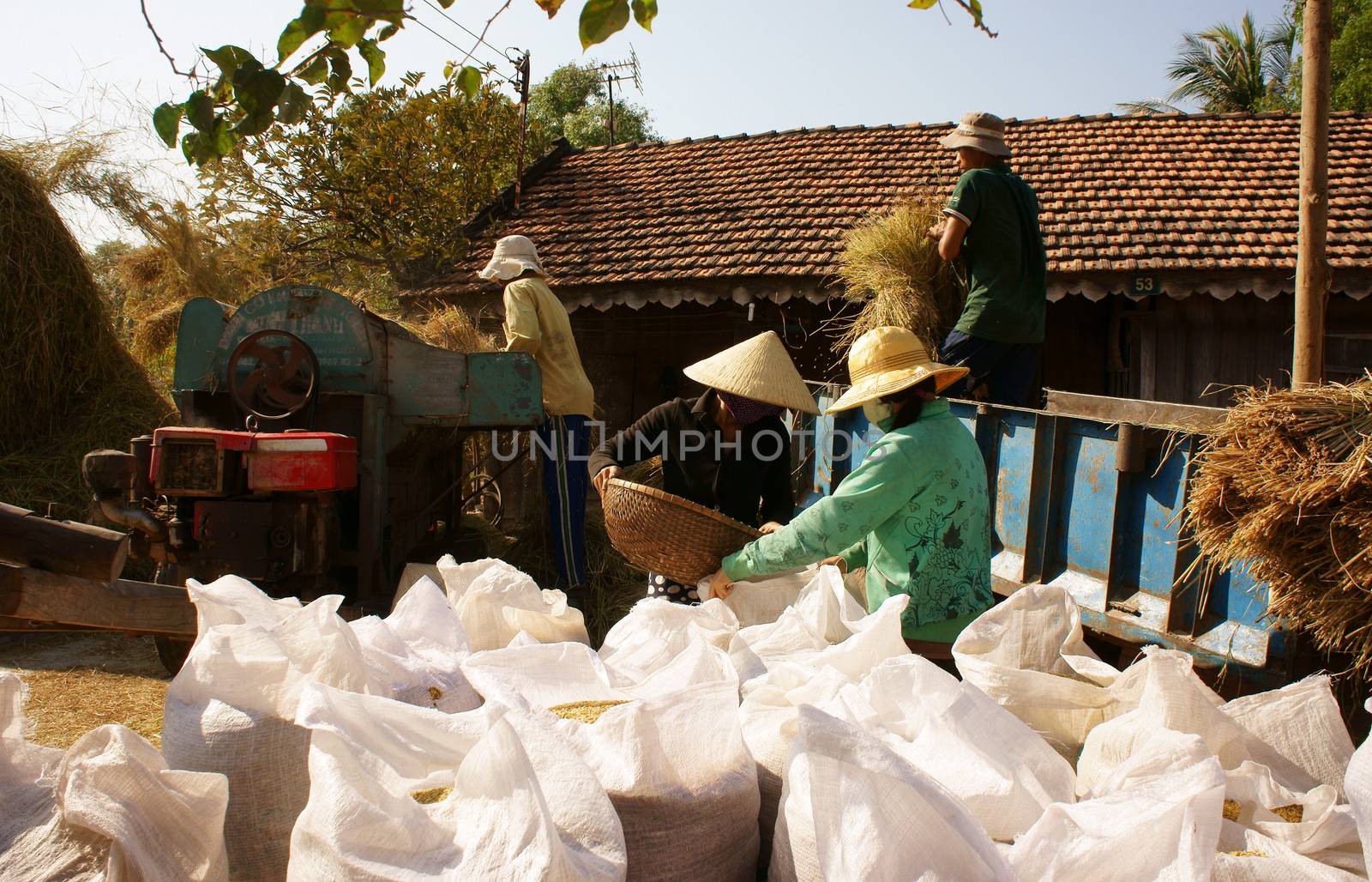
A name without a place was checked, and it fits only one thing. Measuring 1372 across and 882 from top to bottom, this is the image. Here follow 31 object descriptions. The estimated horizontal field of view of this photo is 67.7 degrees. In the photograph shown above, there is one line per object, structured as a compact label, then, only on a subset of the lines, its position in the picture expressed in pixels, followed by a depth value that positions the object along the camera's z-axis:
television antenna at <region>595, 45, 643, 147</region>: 23.73
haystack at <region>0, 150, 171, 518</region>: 6.14
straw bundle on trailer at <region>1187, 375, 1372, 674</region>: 2.41
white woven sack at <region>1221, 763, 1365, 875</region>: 1.60
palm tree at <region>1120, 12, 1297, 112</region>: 25.72
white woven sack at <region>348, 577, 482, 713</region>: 2.22
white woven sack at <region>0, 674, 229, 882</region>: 1.53
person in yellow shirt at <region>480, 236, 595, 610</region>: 5.86
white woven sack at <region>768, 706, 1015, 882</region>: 1.44
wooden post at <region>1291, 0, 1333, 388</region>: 3.07
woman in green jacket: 2.93
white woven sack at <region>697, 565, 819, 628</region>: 3.22
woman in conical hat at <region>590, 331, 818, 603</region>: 3.95
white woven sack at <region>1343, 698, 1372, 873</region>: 1.44
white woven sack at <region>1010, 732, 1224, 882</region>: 1.41
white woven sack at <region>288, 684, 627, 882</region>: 1.42
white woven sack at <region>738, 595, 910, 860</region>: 2.03
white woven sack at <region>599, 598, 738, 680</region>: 2.53
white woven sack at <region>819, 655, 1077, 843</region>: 1.74
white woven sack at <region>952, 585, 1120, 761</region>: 2.21
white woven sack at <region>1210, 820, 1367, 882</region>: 1.50
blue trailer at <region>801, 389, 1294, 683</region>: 3.05
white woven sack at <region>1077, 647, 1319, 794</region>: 1.94
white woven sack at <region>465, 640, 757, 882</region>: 1.70
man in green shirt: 4.92
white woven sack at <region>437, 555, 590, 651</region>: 2.82
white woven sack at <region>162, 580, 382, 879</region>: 1.84
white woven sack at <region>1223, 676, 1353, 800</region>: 1.98
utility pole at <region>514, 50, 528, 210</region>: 12.05
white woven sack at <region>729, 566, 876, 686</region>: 2.67
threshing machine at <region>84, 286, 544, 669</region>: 4.07
